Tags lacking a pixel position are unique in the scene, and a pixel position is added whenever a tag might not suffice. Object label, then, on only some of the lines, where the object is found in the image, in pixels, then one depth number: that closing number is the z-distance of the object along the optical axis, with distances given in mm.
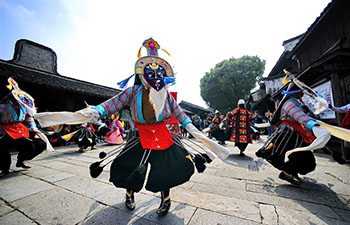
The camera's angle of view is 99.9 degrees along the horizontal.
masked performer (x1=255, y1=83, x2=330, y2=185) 2487
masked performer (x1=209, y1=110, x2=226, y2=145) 7457
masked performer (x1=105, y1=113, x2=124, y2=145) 8078
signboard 4733
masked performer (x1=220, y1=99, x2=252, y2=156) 4996
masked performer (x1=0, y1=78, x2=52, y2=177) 3295
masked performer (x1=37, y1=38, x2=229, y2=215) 1631
